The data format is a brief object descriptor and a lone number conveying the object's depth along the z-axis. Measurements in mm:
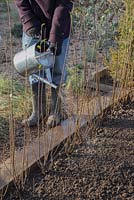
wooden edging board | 2893
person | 3465
